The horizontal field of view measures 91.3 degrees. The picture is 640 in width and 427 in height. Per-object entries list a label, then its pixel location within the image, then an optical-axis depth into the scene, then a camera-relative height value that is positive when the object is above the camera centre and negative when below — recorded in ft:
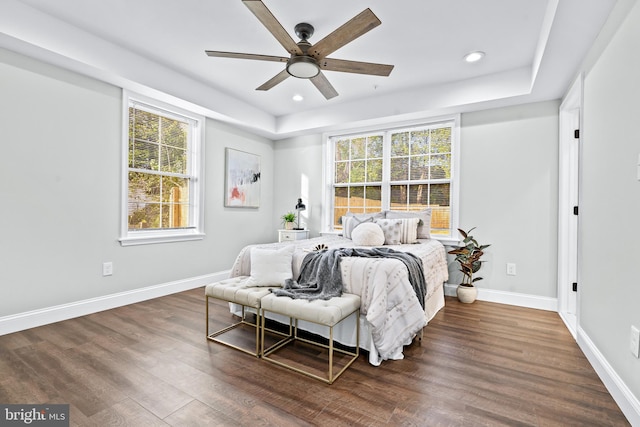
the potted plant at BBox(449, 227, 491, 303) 11.95 -1.90
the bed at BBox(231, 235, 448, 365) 7.25 -2.25
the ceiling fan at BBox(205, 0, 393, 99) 6.38 +3.91
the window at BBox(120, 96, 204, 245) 11.82 +1.43
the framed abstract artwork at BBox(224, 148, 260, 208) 15.51 +1.62
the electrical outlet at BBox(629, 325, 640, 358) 5.08 -2.10
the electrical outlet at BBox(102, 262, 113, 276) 10.81 -2.08
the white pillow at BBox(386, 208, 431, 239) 12.87 -0.19
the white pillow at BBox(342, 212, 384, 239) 13.41 -0.34
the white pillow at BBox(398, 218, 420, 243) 12.17 -0.71
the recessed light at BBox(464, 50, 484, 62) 10.11 +5.18
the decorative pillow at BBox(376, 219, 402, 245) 12.03 -0.72
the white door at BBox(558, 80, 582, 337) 10.49 +0.20
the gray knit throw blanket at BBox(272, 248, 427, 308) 7.80 -1.66
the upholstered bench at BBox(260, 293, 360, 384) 6.52 -2.21
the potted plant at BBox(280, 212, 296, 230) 16.48 -0.44
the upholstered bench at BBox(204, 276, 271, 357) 7.67 -2.15
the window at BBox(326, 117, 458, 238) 13.61 +1.93
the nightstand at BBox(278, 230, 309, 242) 16.05 -1.23
